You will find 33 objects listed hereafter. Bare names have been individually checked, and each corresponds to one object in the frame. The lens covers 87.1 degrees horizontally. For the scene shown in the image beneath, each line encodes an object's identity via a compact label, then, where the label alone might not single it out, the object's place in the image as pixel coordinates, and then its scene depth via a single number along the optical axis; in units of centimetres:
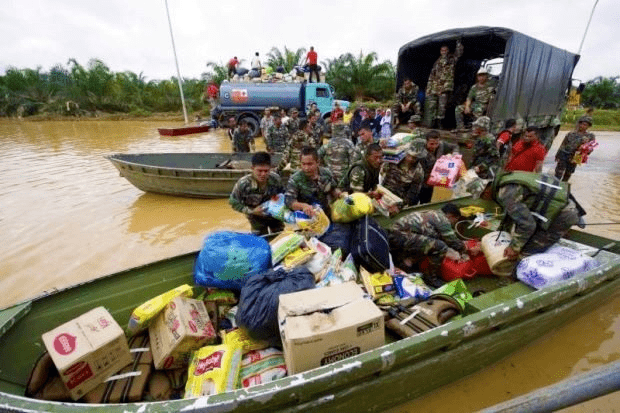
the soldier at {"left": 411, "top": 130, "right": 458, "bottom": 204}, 420
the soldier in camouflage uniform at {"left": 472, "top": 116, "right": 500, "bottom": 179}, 506
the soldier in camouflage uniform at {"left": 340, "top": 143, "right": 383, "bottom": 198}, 399
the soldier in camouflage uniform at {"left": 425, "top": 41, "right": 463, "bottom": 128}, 671
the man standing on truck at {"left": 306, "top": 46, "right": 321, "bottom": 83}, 1561
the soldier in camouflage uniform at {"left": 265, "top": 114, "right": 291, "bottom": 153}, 991
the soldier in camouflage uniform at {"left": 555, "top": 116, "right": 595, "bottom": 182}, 660
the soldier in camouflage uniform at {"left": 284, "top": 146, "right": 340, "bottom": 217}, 344
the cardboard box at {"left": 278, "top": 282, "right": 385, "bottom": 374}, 176
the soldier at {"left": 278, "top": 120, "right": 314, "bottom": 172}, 671
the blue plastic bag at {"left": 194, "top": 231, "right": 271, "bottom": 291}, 254
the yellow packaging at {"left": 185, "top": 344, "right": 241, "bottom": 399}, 181
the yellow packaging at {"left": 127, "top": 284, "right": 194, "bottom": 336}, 220
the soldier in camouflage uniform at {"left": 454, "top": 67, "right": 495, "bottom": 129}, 620
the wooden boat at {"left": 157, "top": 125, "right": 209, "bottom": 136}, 1623
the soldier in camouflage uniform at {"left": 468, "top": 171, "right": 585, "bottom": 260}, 284
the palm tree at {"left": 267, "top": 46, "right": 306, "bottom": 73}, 2348
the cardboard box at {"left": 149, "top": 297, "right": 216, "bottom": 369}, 204
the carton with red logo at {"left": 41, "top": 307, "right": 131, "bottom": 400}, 176
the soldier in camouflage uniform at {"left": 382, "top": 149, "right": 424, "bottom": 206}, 426
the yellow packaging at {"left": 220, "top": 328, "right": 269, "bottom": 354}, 216
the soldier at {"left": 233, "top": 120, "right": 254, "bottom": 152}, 976
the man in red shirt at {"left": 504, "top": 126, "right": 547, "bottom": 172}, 482
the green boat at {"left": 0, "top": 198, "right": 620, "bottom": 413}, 155
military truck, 571
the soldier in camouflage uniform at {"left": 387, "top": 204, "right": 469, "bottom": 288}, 331
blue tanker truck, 1491
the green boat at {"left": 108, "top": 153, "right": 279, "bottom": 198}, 641
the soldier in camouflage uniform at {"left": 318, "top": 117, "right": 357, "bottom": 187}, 530
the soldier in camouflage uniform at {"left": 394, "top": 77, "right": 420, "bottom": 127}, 739
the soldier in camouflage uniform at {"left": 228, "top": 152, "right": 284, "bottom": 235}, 351
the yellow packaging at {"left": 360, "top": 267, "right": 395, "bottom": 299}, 274
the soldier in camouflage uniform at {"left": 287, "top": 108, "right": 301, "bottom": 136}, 1085
